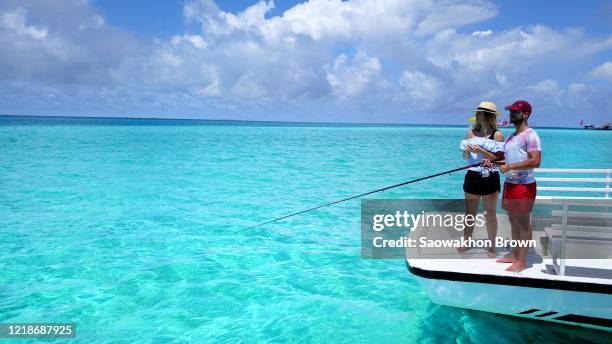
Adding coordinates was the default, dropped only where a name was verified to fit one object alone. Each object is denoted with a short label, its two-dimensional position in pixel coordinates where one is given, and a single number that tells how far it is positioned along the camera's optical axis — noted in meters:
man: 3.97
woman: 4.67
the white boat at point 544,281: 4.11
